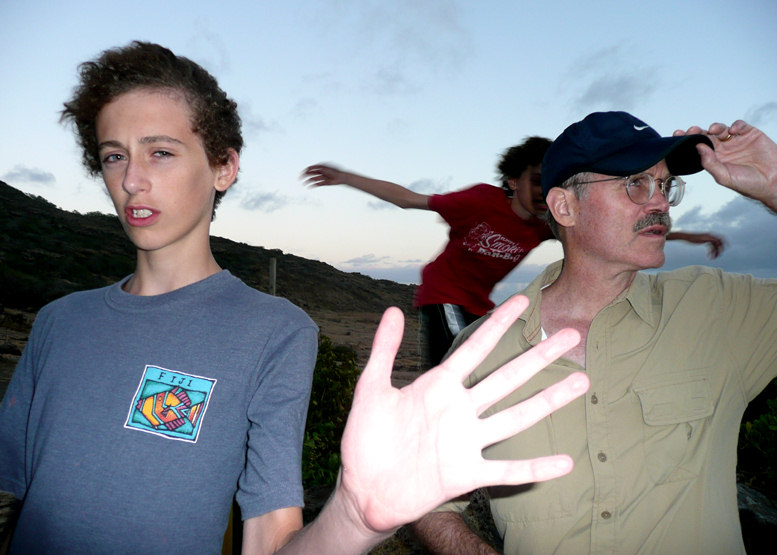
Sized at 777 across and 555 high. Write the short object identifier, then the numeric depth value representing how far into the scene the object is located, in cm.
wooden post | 614
